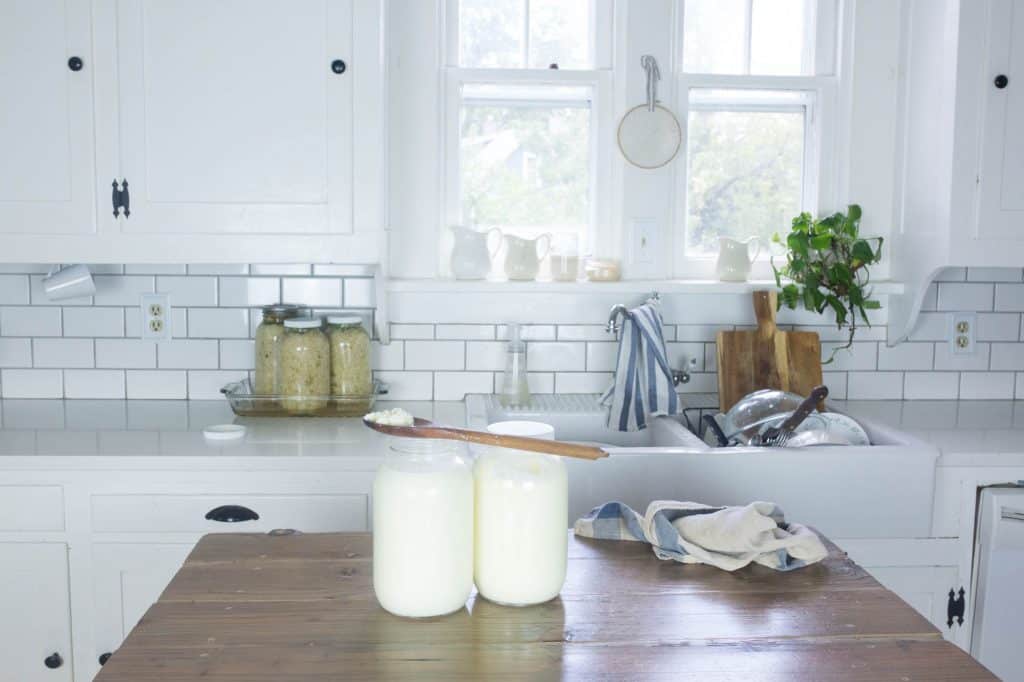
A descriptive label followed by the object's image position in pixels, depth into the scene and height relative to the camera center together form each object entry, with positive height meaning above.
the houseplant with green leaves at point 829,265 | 2.82 -0.05
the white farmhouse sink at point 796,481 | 2.28 -0.54
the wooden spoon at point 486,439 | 1.24 -0.25
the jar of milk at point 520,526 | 1.27 -0.36
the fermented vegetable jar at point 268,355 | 2.67 -0.31
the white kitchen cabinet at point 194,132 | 2.44 +0.26
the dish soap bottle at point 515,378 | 2.81 -0.38
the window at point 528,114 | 2.91 +0.38
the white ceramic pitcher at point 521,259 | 2.83 -0.05
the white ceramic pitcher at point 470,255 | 2.82 -0.04
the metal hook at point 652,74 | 2.87 +0.49
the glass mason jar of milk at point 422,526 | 1.23 -0.35
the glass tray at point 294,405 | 2.62 -0.44
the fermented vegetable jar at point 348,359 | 2.68 -0.32
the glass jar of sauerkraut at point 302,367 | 2.62 -0.34
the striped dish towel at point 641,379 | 2.67 -0.36
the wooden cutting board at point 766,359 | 2.82 -0.32
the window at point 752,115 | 2.95 +0.39
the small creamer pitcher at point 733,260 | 2.91 -0.04
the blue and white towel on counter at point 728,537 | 1.43 -0.43
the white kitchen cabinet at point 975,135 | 2.58 +0.30
